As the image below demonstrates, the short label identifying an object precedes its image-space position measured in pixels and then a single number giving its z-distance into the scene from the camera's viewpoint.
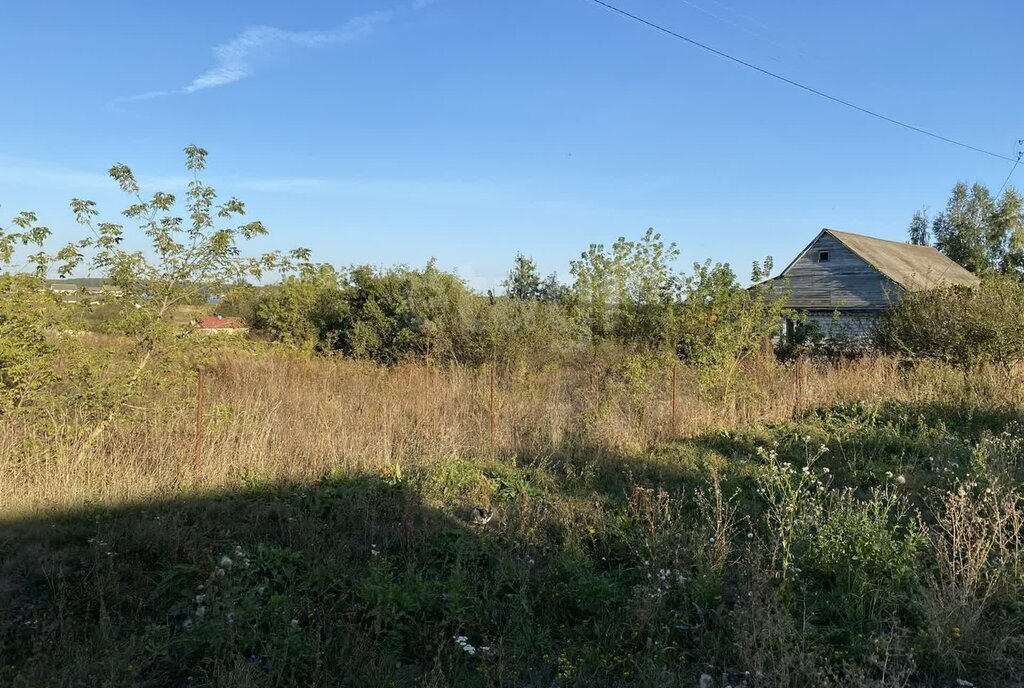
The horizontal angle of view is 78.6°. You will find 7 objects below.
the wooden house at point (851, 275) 25.94
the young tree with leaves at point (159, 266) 6.46
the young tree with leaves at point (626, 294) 13.17
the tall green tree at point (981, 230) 38.08
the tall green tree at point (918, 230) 57.12
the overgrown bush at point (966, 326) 12.79
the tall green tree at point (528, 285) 18.31
